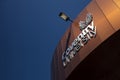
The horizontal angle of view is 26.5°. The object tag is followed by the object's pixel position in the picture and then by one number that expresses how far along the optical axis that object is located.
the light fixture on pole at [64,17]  9.58
